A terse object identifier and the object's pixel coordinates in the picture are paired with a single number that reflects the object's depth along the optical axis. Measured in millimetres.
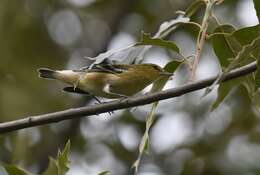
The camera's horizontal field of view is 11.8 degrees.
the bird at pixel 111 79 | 6598
